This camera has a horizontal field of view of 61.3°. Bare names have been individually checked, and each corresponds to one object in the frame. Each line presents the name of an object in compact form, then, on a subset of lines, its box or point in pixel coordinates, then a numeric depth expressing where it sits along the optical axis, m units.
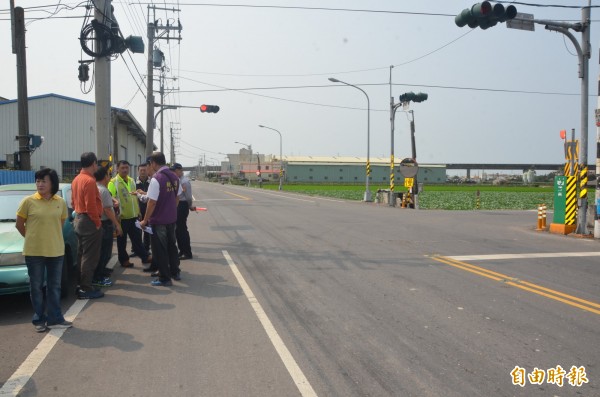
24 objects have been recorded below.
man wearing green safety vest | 8.81
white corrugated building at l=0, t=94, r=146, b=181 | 34.06
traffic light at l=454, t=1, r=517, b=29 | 10.73
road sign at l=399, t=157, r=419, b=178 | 27.12
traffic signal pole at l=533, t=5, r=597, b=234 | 14.88
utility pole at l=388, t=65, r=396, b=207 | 29.50
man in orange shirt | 6.72
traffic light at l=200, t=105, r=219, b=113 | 23.27
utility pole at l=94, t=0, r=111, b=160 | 11.95
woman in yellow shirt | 5.38
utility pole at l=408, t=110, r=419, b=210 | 27.84
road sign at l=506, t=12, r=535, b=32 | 13.26
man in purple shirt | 7.40
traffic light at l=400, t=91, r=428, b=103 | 26.28
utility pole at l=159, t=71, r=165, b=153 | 36.50
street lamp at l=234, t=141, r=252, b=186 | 142.51
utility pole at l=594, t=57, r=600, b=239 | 14.18
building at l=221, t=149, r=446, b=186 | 122.25
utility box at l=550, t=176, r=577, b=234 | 15.58
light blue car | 5.88
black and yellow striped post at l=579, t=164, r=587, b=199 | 14.95
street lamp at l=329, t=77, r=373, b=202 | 34.26
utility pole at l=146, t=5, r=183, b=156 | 22.03
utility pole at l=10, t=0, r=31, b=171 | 13.28
